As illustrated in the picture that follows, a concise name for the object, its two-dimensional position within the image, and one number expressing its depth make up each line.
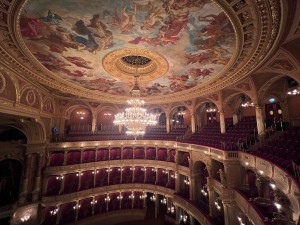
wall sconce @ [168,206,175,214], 16.35
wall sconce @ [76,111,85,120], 19.52
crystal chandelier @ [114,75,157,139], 9.86
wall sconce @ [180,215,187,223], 14.75
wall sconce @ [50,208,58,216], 14.39
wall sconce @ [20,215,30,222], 12.06
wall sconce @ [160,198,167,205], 17.64
